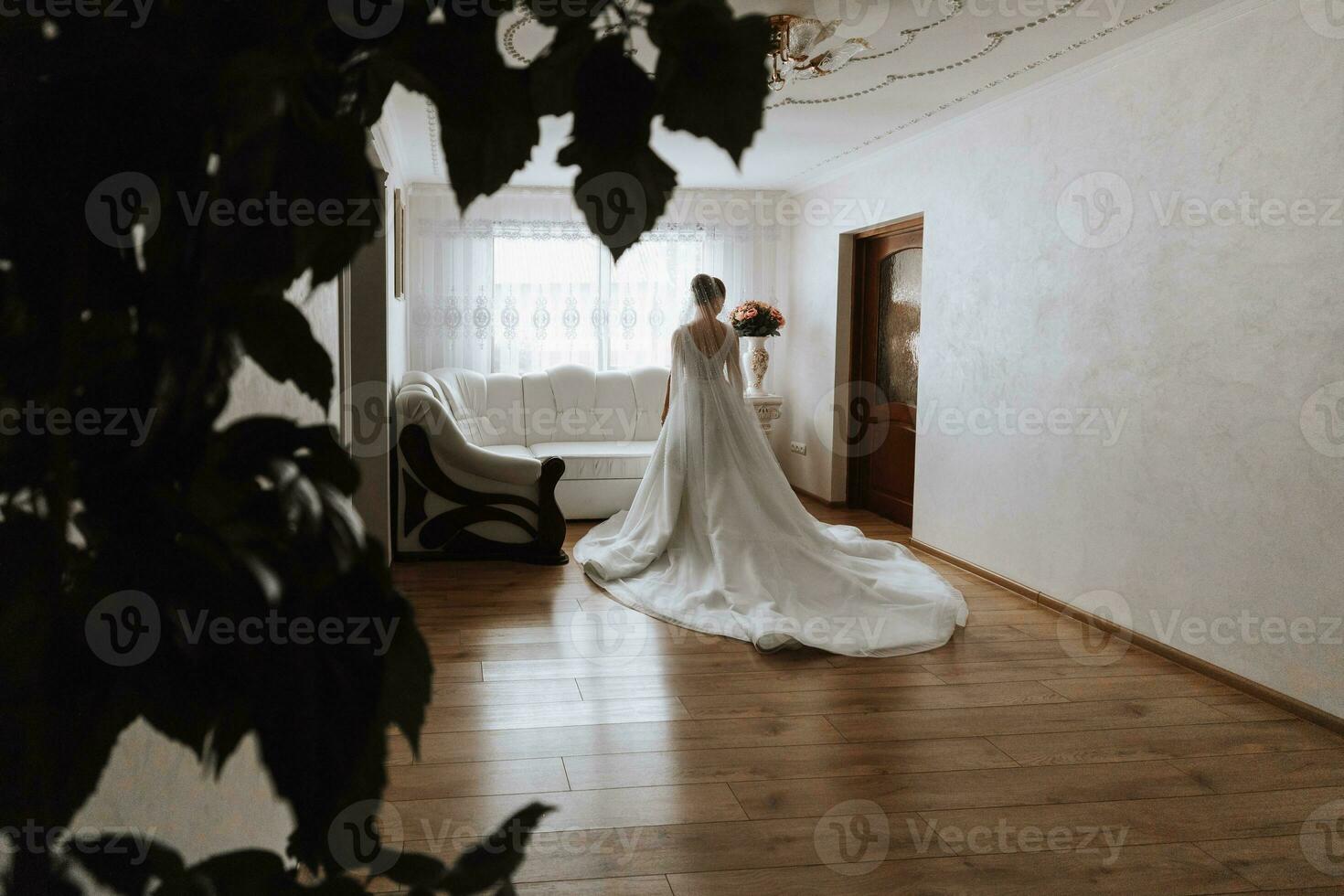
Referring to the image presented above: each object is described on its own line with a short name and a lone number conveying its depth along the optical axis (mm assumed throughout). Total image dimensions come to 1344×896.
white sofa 5207
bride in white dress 3965
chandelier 3592
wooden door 6164
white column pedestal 7324
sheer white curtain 7445
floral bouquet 7203
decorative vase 7391
